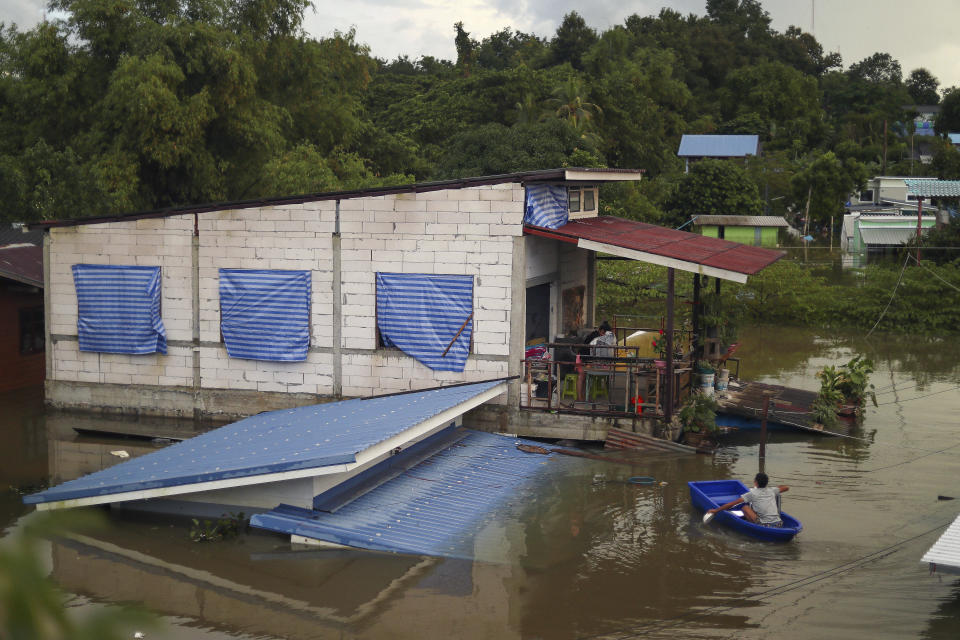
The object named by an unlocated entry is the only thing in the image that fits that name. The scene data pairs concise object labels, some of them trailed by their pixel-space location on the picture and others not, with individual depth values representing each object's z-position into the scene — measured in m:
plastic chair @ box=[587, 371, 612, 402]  17.00
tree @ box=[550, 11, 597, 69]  75.31
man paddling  12.20
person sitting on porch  17.36
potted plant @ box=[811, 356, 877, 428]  18.36
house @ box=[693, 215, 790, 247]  42.66
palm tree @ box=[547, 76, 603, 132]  48.84
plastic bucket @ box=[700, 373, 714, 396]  17.28
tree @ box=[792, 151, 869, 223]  44.50
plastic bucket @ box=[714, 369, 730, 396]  18.59
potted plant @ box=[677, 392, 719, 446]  16.45
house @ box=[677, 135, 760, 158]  57.91
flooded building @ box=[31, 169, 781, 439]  16.75
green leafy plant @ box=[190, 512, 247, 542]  12.30
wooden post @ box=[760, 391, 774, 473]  14.97
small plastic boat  12.07
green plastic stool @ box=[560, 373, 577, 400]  17.16
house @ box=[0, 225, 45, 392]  20.65
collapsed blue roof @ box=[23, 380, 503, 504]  12.12
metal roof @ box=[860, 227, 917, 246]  37.56
